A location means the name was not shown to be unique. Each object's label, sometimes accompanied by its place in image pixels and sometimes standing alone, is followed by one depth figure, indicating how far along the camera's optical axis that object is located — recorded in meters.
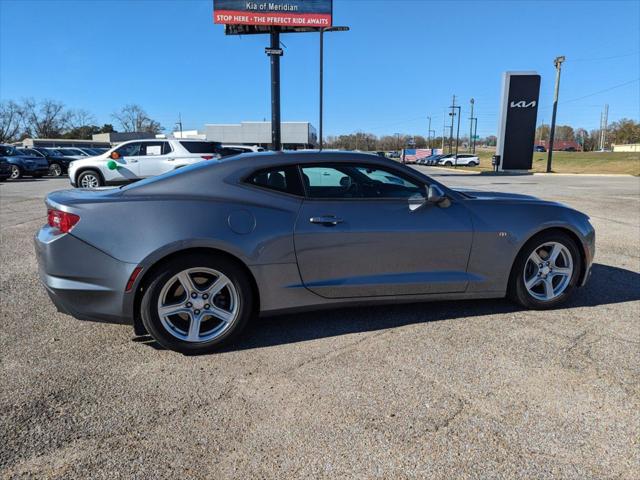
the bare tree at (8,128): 100.35
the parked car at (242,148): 18.51
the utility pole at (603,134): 118.88
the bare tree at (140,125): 123.12
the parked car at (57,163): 25.45
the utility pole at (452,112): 87.12
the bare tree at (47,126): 108.56
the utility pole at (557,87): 35.69
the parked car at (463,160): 62.06
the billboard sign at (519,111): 33.91
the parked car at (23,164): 21.27
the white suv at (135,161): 14.09
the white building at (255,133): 75.38
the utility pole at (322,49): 26.00
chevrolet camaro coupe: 3.09
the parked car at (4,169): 19.30
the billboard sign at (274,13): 26.61
